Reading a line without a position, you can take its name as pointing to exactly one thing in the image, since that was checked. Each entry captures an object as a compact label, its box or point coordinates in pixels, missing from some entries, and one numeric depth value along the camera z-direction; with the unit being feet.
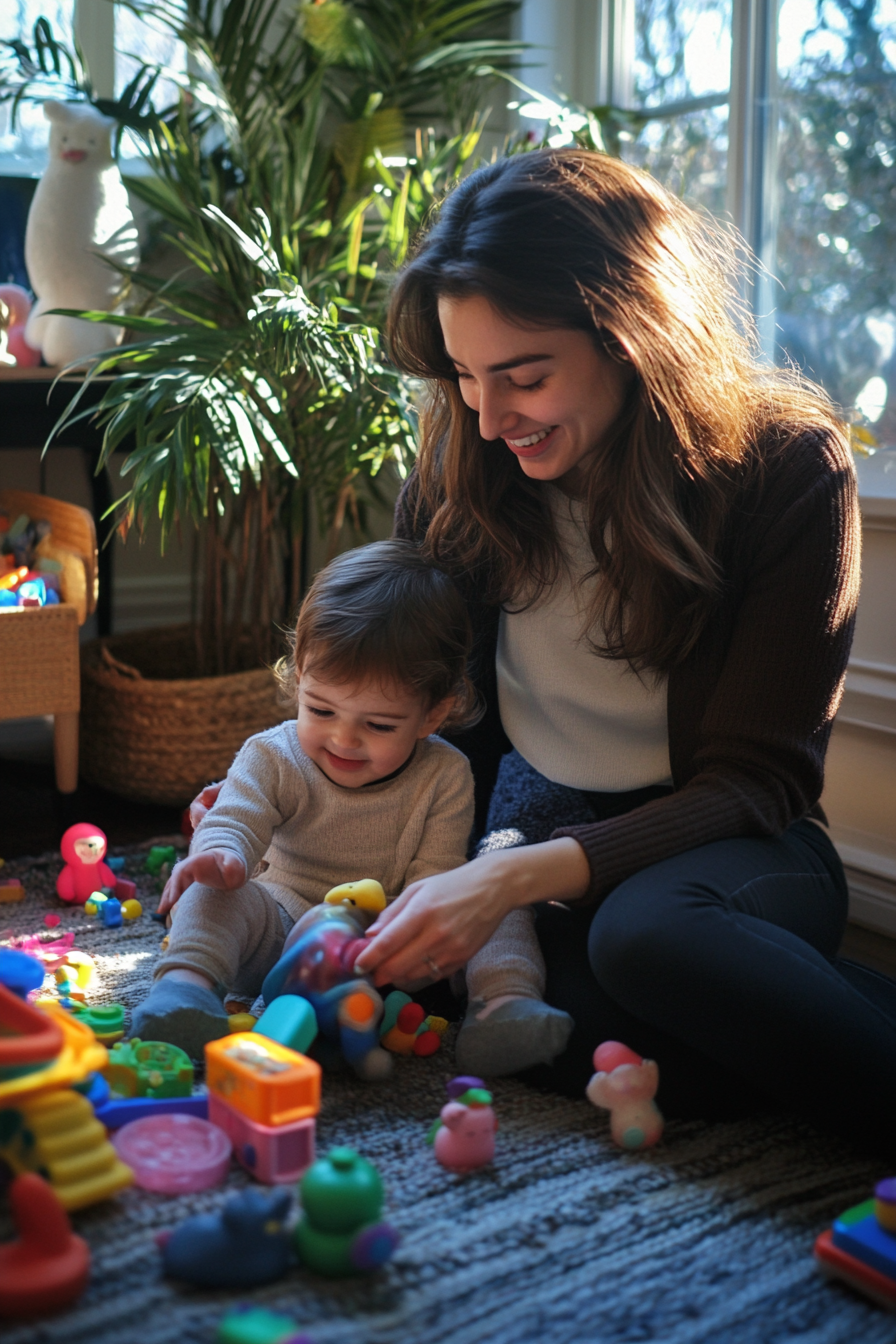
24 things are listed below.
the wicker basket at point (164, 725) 6.82
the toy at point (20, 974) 3.87
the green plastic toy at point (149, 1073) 3.60
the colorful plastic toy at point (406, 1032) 4.13
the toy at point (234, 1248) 2.84
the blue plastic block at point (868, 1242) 2.96
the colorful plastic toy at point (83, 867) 5.55
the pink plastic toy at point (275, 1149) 3.24
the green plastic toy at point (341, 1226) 2.89
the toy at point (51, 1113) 2.95
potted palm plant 5.90
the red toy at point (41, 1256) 2.69
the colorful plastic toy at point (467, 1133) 3.40
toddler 4.02
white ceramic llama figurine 6.74
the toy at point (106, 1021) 4.02
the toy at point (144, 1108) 3.46
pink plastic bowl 3.25
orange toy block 3.23
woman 3.57
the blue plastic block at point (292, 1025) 3.67
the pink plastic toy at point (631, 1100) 3.60
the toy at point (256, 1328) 2.54
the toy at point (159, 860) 5.92
